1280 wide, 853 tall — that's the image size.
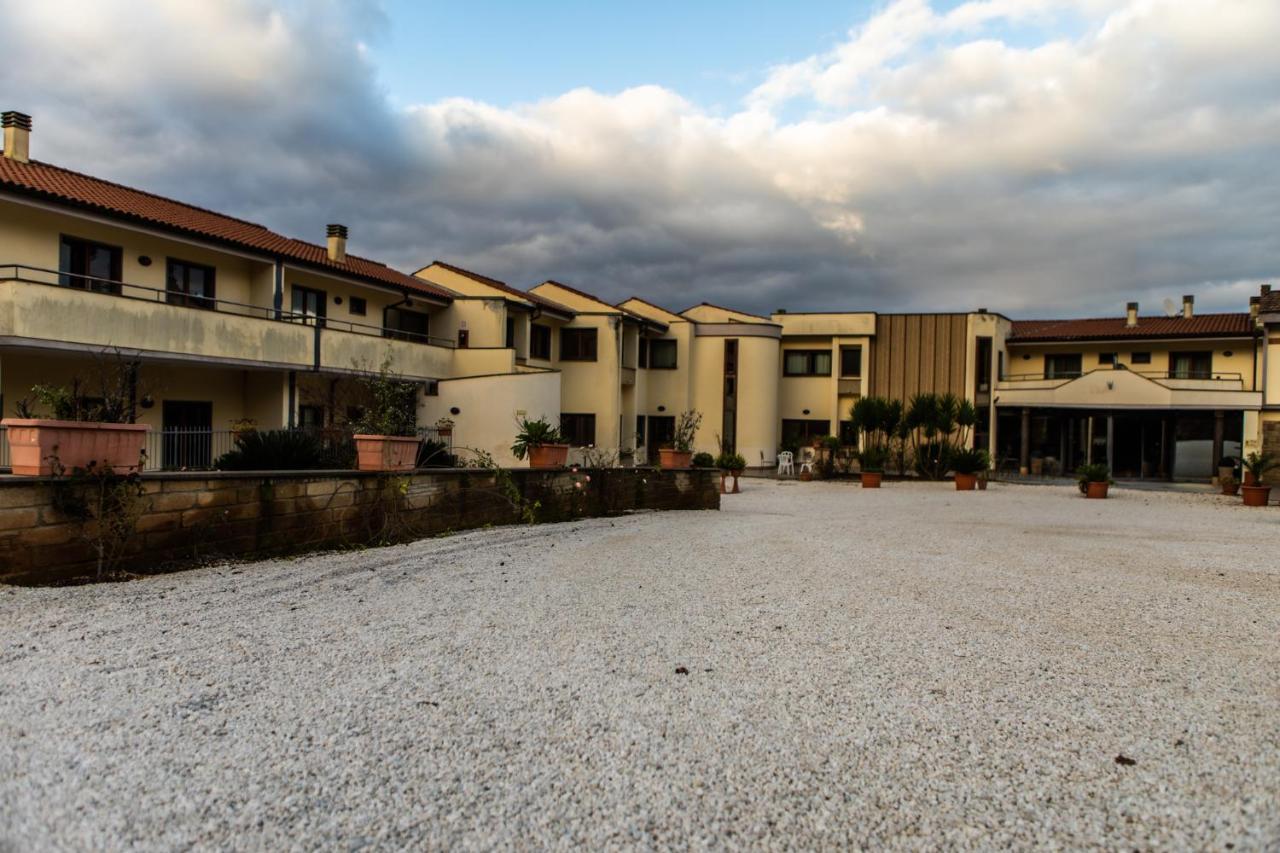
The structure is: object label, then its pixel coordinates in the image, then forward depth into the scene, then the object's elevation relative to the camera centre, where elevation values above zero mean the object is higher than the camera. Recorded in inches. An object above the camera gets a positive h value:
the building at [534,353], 659.4 +103.9
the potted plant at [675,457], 725.9 -22.6
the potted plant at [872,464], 1074.1 -41.2
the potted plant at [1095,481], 895.7 -43.7
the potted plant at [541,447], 569.3 -13.0
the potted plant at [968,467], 1025.5 -35.6
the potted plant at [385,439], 400.8 -6.9
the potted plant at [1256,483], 807.7 -37.8
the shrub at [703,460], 896.6 -31.4
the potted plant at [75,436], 269.4 -6.8
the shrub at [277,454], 409.1 -16.9
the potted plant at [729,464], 943.0 -36.2
